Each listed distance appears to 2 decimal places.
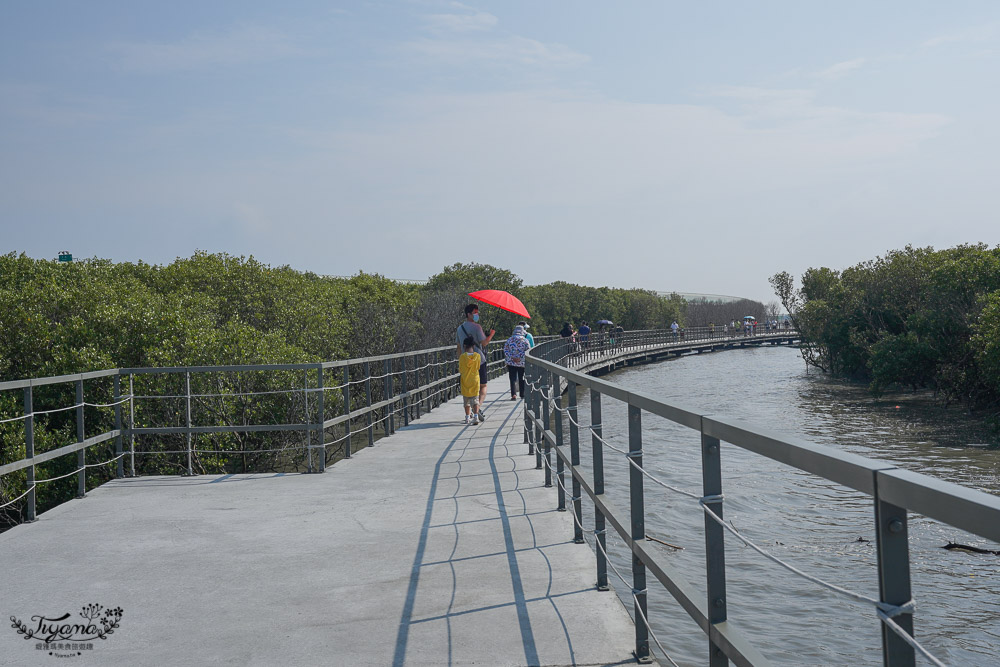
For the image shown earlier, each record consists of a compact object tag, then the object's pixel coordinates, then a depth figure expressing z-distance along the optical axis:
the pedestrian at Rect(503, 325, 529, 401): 17.72
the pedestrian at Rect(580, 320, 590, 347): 42.47
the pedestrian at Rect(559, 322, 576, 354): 35.09
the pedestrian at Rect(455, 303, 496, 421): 13.59
